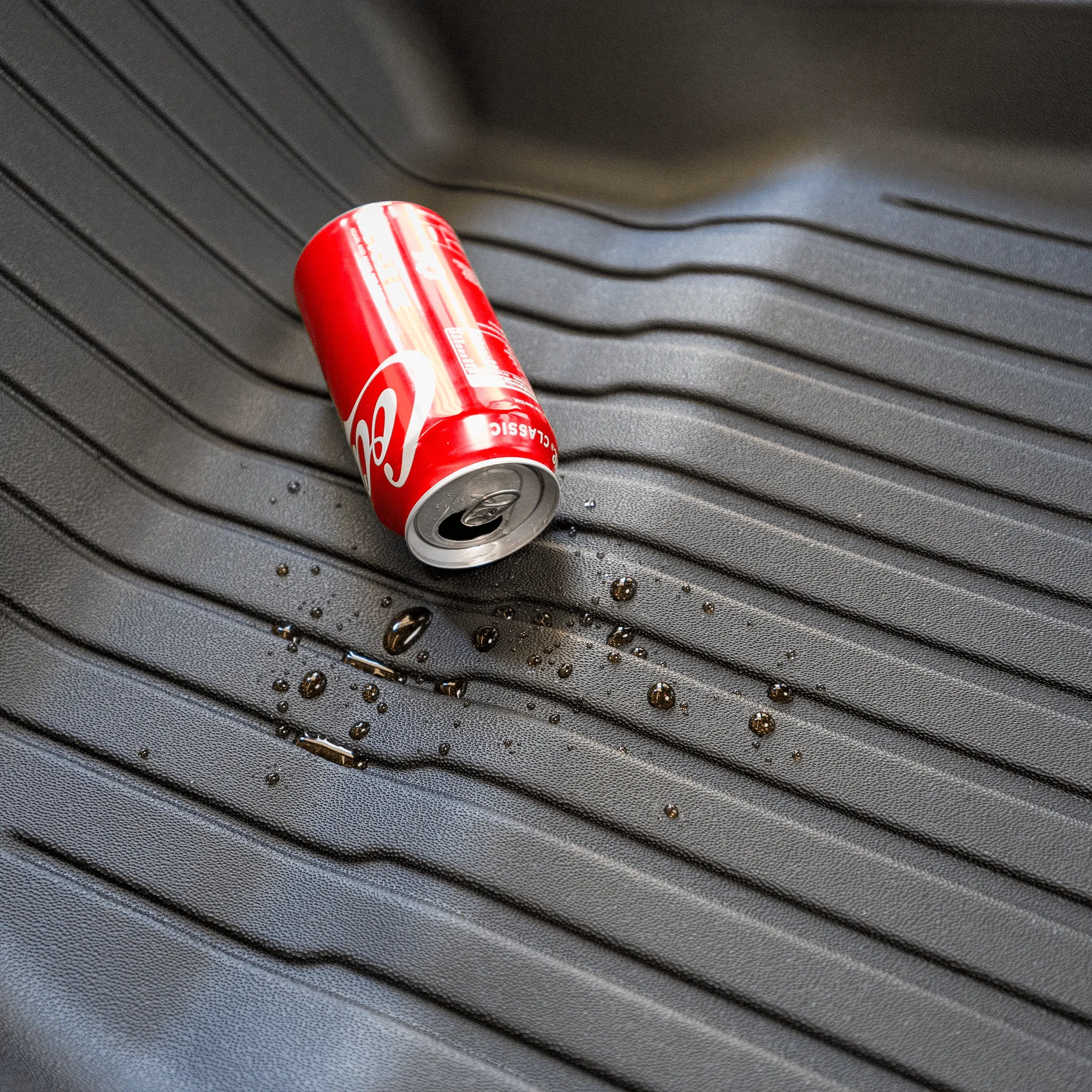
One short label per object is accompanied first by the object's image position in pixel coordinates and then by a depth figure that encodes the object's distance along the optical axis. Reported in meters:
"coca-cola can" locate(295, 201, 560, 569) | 0.48
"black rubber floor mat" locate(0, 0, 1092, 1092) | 0.46
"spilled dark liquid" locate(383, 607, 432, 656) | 0.52
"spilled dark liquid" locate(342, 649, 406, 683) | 0.51
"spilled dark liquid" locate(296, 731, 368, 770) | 0.50
